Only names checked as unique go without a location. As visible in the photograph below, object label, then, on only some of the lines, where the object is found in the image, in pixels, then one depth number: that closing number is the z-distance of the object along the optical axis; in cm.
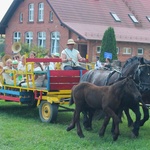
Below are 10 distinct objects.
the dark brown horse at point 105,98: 757
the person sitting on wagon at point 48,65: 1077
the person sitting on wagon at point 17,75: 1054
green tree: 2916
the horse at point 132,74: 795
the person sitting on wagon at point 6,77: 1077
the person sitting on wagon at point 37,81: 1009
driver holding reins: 1017
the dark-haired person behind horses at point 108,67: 1003
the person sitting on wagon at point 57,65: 1103
